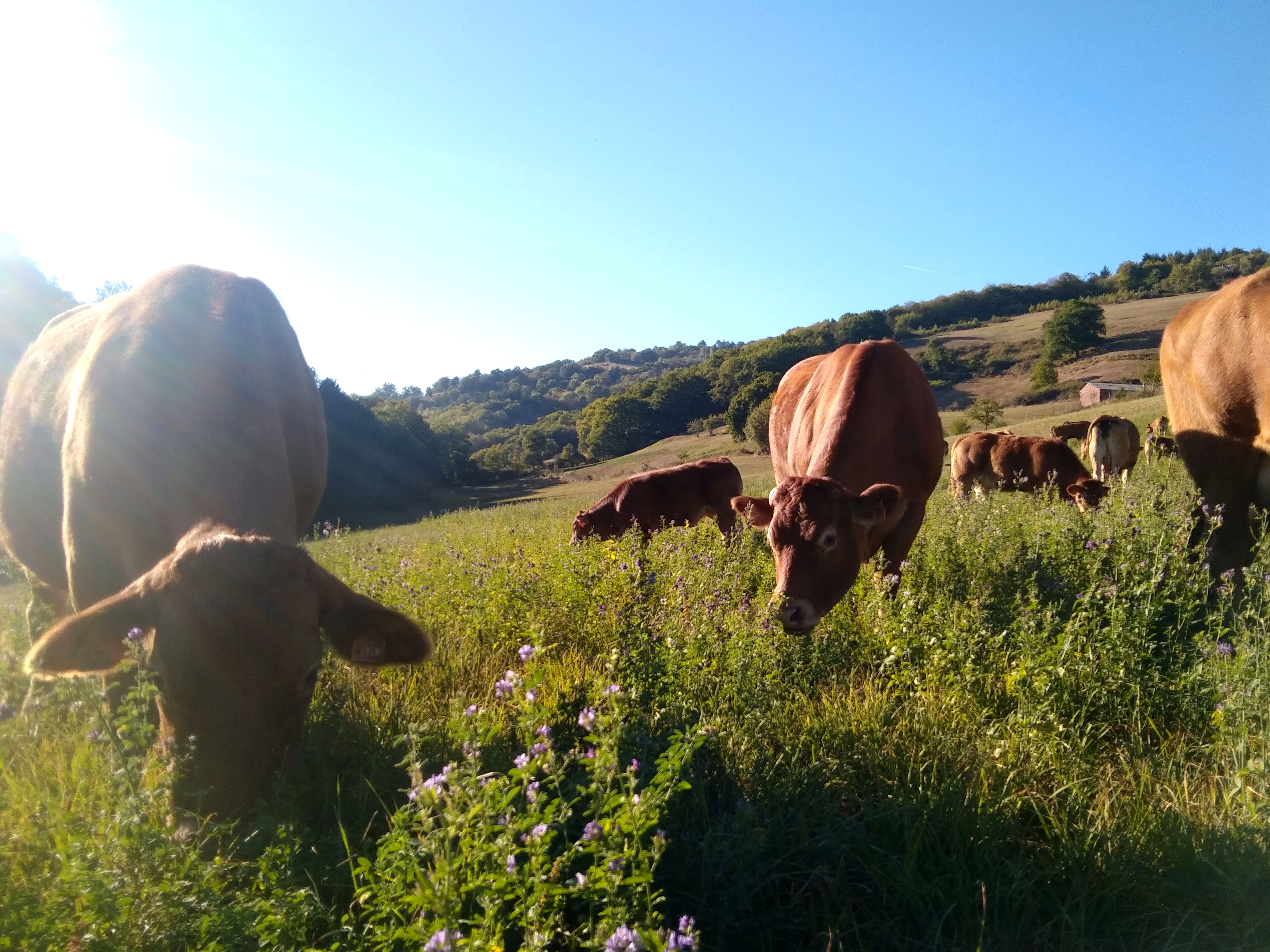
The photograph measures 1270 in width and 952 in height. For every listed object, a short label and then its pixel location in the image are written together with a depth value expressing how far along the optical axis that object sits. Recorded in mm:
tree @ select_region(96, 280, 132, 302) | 36062
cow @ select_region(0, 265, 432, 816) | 2559
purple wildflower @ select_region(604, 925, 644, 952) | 1374
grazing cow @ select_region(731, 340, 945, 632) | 4789
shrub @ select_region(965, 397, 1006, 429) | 44156
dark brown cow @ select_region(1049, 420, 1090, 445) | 26016
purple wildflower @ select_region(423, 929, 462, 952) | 1358
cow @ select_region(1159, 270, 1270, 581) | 5031
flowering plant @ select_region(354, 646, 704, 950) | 1599
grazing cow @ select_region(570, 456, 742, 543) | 12023
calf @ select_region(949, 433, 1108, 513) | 15320
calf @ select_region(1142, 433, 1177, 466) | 18703
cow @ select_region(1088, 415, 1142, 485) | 18578
